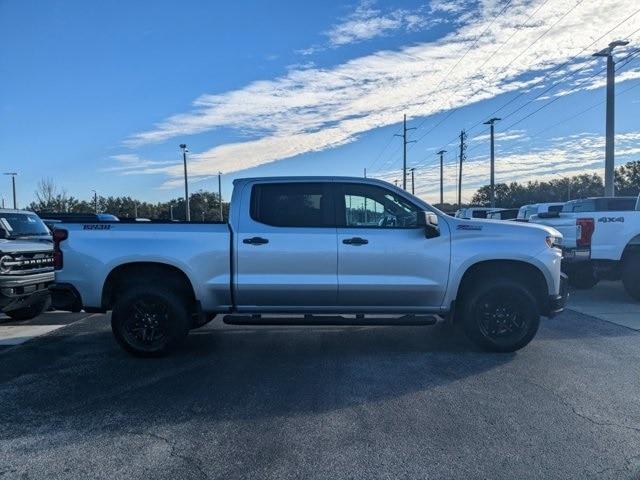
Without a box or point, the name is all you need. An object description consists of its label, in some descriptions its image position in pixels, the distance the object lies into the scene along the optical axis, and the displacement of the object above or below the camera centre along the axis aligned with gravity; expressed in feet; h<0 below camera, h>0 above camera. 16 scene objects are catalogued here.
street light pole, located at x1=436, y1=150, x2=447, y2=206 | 207.26 +12.77
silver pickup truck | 19.90 -2.38
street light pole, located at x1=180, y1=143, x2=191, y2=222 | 123.34 +6.45
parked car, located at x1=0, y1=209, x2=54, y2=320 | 25.26 -2.76
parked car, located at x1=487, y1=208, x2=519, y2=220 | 79.20 -1.55
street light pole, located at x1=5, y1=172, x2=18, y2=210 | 197.88 +9.26
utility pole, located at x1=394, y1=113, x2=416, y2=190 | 185.06 +22.35
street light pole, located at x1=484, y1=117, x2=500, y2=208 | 141.90 +12.64
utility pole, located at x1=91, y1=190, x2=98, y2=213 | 221.25 +3.67
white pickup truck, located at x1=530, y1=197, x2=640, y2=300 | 31.37 -2.76
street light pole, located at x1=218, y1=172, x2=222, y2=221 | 208.01 +8.01
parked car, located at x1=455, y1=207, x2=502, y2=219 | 86.30 -1.34
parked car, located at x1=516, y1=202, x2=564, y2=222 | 65.82 -0.63
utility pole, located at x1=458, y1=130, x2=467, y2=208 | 189.63 +21.55
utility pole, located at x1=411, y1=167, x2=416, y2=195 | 246.10 +11.95
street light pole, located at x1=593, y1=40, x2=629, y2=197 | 78.95 +11.78
